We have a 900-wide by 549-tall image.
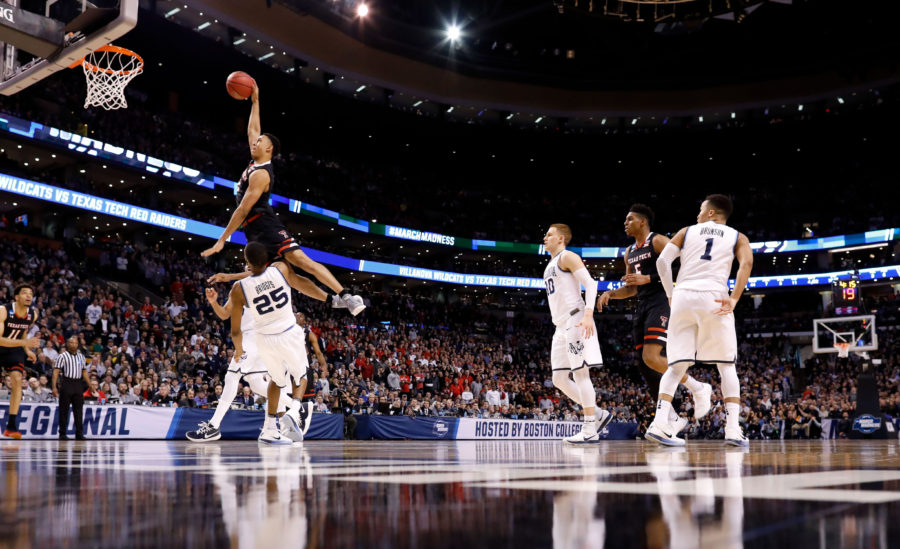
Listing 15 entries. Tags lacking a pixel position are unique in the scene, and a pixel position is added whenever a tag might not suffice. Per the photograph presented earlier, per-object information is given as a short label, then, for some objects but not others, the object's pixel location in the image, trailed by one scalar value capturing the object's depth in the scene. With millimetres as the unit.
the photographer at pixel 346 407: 16672
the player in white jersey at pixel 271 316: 6109
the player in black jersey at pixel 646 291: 7254
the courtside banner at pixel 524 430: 18897
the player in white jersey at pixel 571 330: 6992
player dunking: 6738
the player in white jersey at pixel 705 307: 5707
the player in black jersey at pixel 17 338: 8953
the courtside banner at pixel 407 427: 17062
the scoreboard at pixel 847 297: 23906
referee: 11500
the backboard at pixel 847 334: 22641
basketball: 7250
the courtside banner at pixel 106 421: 11547
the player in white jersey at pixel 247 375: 6988
